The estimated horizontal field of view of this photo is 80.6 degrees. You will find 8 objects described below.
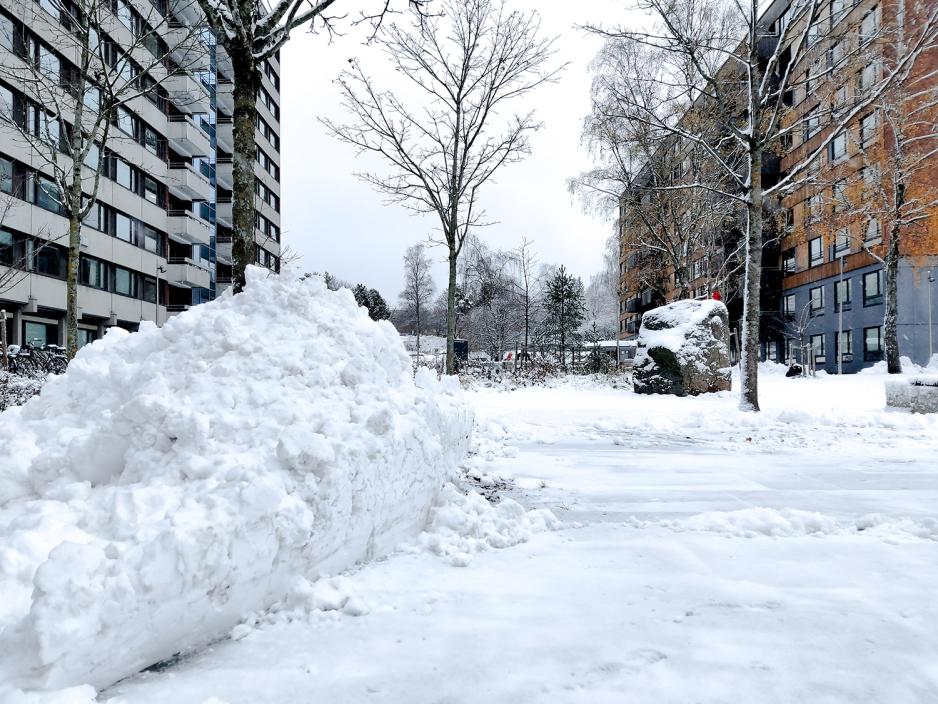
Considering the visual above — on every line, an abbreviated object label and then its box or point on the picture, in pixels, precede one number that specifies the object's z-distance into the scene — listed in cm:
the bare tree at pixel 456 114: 1310
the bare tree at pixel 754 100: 879
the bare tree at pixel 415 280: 5884
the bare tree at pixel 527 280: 3484
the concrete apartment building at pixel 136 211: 1959
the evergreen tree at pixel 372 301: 5594
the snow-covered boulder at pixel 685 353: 1243
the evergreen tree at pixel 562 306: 3781
